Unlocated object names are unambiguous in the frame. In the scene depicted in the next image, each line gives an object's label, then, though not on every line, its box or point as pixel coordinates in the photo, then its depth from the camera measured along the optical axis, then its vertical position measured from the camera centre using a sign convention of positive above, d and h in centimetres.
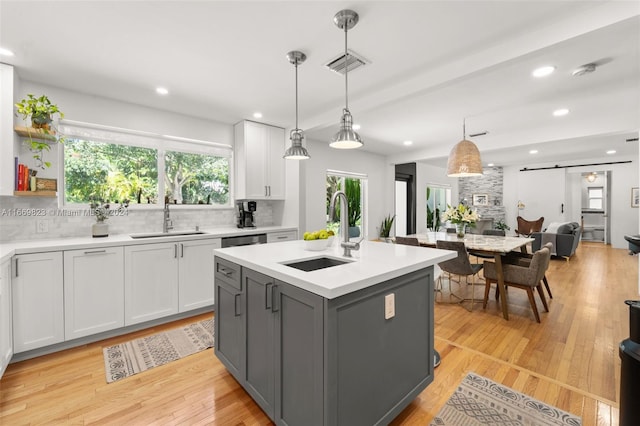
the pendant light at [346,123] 186 +64
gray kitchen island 123 -64
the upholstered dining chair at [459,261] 326 -61
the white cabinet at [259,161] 399 +72
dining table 306 -42
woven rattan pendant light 360 +65
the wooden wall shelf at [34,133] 251 +70
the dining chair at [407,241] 377 -42
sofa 579 -58
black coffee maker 411 -9
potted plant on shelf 246 +82
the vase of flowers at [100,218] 290 -11
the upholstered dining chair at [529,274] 290 -70
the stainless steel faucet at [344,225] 184 -11
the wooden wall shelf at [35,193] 251 +13
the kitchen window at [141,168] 308 +51
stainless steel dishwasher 343 -40
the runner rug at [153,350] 219 -126
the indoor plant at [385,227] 698 -44
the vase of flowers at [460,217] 399 -10
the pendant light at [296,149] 253 +55
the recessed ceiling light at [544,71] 263 +136
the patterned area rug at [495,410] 162 -123
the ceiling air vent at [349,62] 235 +131
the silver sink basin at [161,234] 322 -31
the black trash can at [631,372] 119 -71
